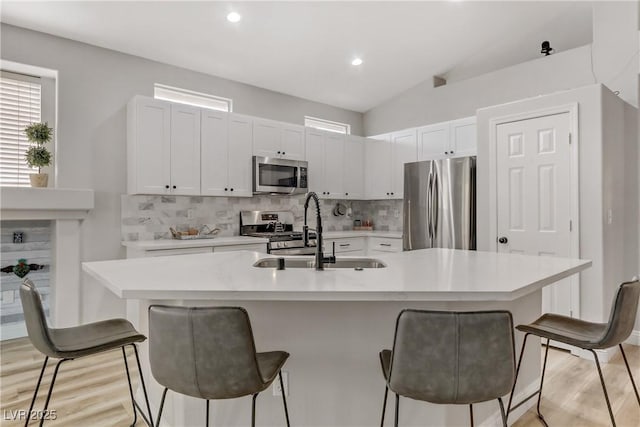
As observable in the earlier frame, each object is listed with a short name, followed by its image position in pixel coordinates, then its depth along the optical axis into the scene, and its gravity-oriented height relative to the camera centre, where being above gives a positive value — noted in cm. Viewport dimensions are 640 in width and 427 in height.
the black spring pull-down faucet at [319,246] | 192 -15
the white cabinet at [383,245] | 482 -35
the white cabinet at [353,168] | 532 +71
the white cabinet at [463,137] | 435 +93
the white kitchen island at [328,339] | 173 -57
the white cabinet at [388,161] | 501 +77
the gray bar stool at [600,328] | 173 -57
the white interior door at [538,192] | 326 +23
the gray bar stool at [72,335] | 159 -56
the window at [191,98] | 402 +133
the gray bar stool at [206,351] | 127 -45
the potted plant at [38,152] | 317 +55
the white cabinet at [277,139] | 436 +93
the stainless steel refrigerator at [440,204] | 395 +15
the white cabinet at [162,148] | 356 +68
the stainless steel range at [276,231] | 420 -16
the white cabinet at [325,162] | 490 +74
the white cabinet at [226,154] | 396 +69
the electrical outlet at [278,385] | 180 -79
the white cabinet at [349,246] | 469 -36
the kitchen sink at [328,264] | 223 -27
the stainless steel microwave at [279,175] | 430 +50
